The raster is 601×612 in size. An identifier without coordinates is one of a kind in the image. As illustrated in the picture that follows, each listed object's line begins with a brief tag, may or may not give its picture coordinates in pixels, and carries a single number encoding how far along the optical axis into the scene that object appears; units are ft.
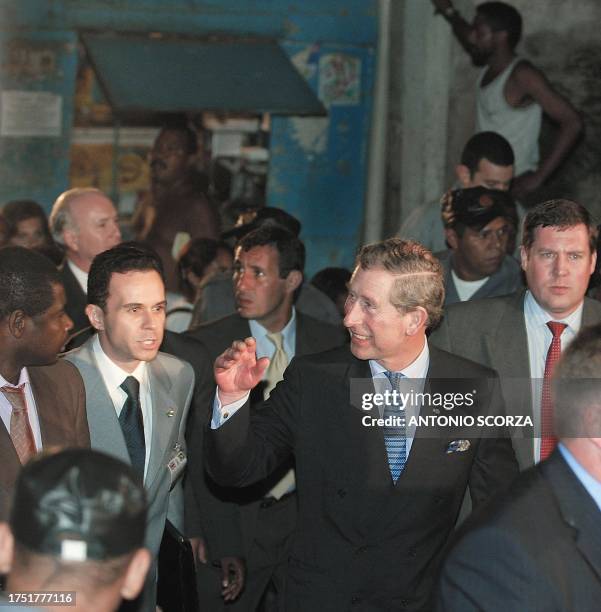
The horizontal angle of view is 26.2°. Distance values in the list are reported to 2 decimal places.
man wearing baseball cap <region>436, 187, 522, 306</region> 20.18
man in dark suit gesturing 13.39
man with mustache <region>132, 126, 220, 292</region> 30.35
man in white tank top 26.03
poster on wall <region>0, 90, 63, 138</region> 29.53
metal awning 29.86
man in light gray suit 14.51
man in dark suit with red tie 15.75
